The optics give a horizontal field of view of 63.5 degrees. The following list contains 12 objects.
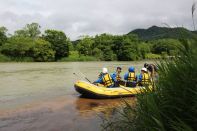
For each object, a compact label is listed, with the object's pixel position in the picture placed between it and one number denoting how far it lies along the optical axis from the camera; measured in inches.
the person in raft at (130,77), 257.5
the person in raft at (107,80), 255.5
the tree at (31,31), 1692.1
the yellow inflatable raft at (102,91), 247.4
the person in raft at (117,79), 260.4
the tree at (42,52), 1203.5
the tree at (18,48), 1240.3
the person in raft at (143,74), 250.2
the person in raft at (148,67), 252.9
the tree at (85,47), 1361.8
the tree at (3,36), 1415.5
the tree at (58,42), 1289.2
